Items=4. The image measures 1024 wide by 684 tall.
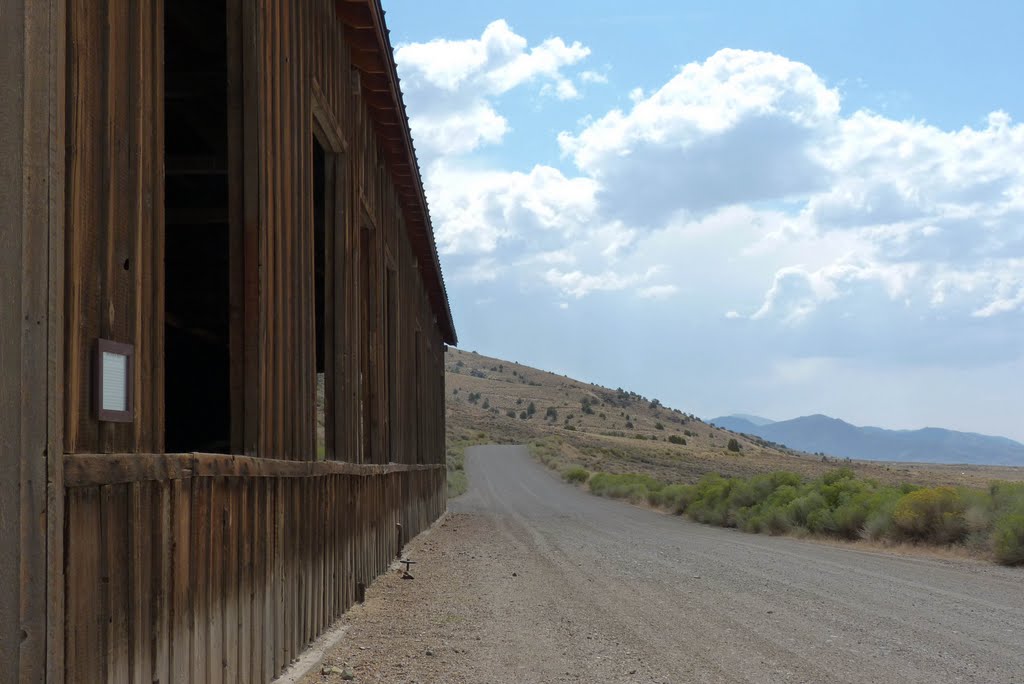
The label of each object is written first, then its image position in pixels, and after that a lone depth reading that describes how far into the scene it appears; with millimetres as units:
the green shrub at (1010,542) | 14188
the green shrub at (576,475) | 52375
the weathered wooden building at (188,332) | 3133
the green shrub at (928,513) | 17141
